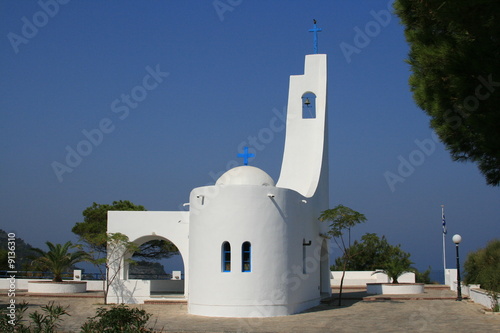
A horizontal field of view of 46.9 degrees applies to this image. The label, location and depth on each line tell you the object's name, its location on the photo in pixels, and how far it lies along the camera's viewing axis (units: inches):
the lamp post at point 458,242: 925.8
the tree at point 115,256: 890.1
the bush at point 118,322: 377.7
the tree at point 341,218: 844.6
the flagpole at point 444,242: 1378.0
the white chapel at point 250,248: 714.2
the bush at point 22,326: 374.6
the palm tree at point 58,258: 1078.4
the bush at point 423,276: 1397.6
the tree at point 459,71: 382.9
